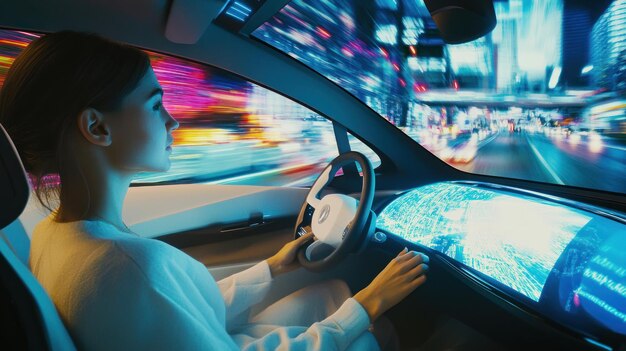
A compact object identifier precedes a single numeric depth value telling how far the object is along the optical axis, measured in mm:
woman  673
